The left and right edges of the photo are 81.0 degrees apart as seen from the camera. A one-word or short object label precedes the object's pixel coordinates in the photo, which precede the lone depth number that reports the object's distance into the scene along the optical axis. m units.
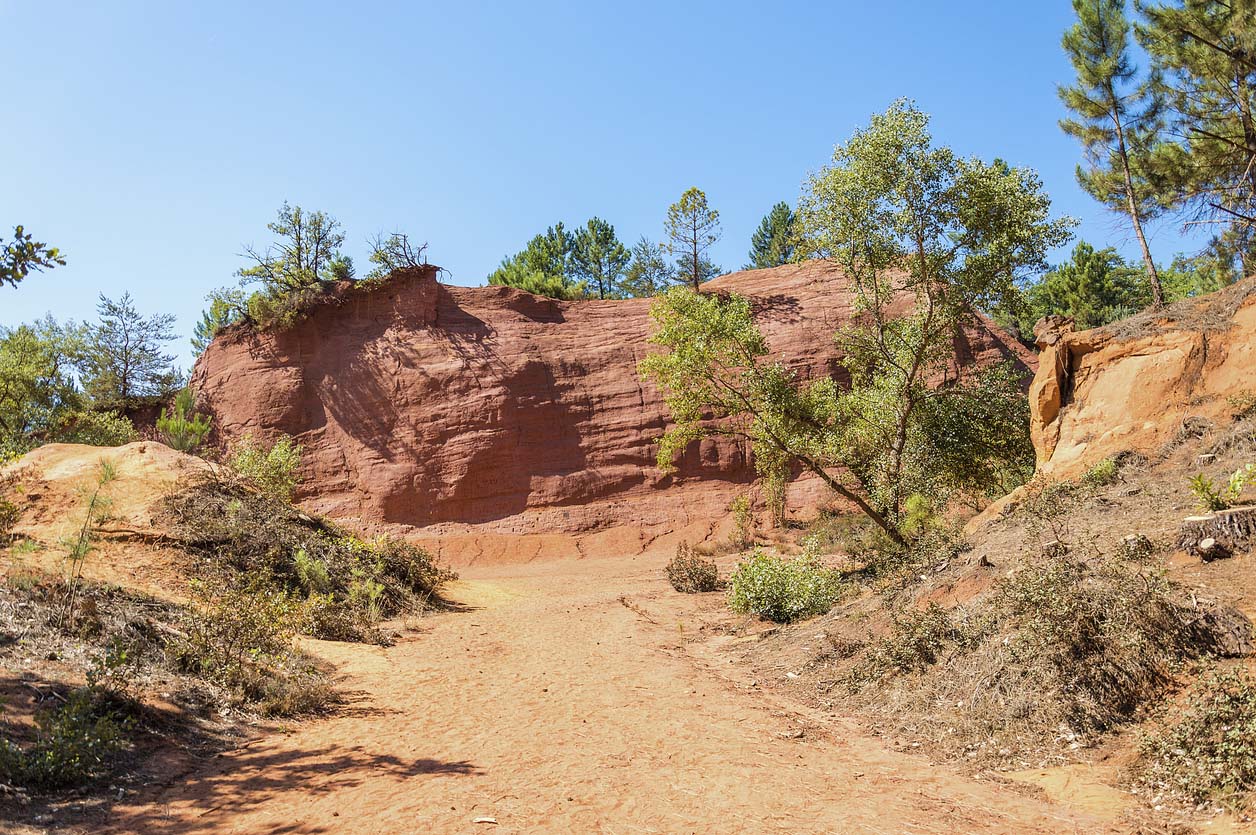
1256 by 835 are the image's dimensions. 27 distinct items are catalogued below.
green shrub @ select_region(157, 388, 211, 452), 27.19
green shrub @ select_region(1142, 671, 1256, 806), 4.54
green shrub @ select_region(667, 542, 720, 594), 18.58
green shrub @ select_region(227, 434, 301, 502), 20.02
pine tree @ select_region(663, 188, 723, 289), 36.03
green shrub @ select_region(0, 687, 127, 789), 4.77
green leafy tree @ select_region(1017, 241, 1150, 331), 36.69
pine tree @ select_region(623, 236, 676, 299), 41.09
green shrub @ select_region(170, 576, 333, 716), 7.51
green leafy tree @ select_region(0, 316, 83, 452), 29.94
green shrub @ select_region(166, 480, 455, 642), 12.01
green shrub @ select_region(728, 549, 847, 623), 12.26
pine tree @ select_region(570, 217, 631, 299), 47.28
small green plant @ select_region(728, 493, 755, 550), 26.72
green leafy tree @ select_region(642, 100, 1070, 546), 14.68
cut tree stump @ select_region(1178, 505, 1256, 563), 7.16
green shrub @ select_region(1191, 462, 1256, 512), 7.70
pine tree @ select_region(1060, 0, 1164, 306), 22.00
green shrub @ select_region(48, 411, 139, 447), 30.56
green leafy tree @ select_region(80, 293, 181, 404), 36.84
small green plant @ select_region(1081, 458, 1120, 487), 11.71
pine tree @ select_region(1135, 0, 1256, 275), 17.47
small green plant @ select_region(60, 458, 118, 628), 7.68
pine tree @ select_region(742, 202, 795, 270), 45.62
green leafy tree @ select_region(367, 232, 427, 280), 32.91
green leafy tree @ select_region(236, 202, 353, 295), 33.19
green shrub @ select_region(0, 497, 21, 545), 10.65
